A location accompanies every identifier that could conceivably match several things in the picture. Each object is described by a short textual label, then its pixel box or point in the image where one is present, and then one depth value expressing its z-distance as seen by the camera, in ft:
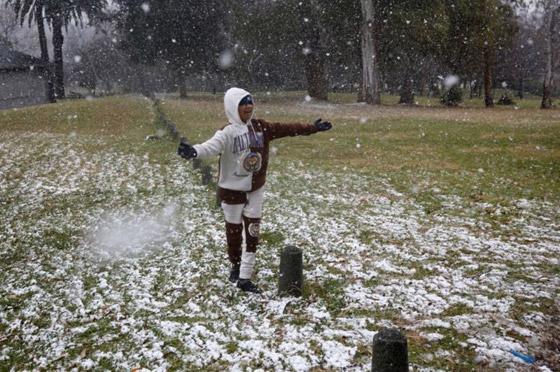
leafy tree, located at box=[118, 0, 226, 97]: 129.59
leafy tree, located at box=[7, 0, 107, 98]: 127.24
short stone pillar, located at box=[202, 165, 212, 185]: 32.94
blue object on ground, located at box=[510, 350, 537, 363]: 12.03
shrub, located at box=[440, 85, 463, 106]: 115.96
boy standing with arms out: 15.26
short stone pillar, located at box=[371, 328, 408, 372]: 10.19
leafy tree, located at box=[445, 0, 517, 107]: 102.89
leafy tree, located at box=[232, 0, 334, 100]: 114.73
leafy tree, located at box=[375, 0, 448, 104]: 98.58
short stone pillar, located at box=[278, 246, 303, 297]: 15.71
